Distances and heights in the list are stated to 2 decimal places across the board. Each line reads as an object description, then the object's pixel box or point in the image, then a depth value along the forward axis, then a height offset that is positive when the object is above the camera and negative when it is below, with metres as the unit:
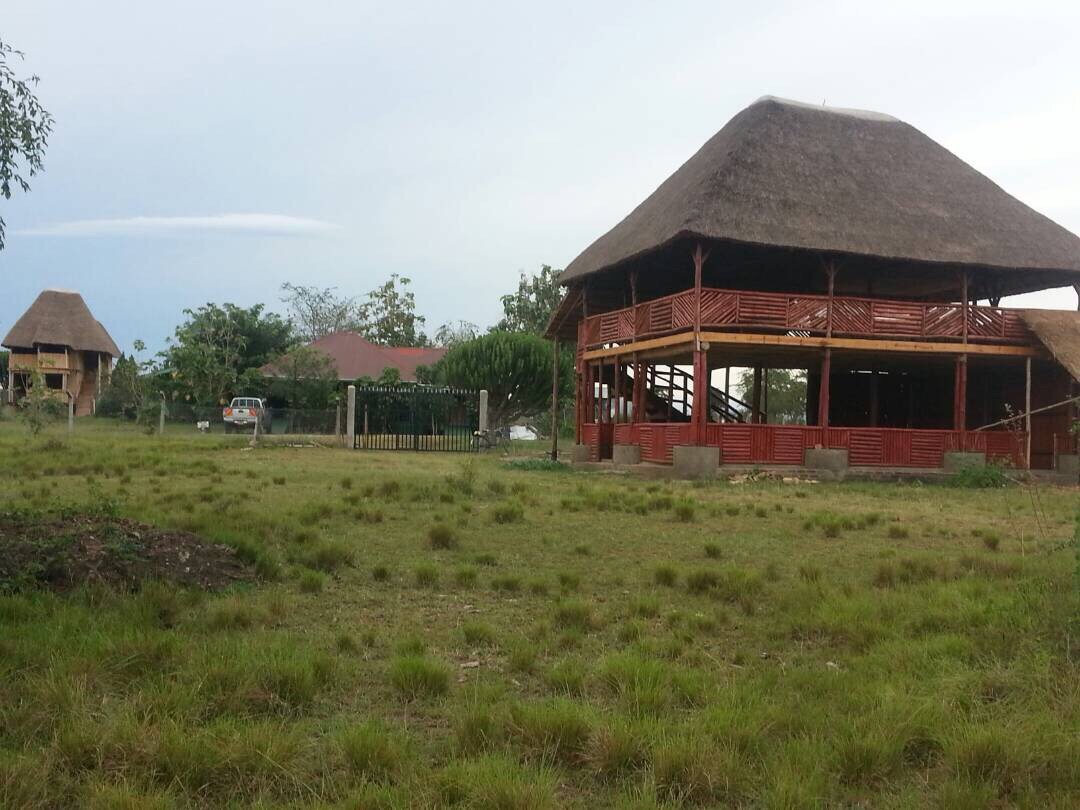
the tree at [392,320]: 65.25 +7.32
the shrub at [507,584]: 6.82 -1.10
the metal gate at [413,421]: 29.25 +0.21
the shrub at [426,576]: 6.91 -1.07
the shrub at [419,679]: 4.38 -1.16
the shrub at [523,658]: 4.82 -1.15
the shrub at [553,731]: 3.66 -1.18
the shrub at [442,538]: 8.53 -0.98
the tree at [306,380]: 41.69 +1.96
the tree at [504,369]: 39.62 +2.52
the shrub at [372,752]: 3.43 -1.20
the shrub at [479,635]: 5.35 -1.15
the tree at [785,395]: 56.47 +2.57
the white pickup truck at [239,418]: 35.88 +0.18
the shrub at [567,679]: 4.45 -1.16
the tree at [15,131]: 6.75 +2.02
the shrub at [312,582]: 6.50 -1.07
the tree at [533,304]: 55.25 +7.36
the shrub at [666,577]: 7.08 -1.05
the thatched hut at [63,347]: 55.09 +4.15
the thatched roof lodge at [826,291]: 19.89 +3.68
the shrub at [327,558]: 7.26 -1.01
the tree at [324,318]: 66.50 +7.44
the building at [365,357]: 46.84 +3.58
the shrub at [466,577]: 6.94 -1.08
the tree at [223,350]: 42.03 +3.36
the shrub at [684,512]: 11.08 -0.91
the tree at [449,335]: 69.38 +6.86
